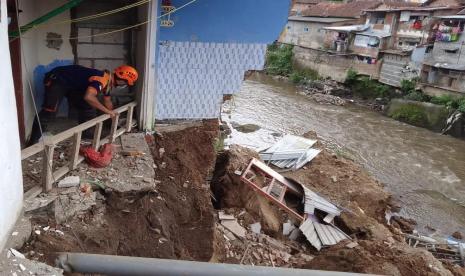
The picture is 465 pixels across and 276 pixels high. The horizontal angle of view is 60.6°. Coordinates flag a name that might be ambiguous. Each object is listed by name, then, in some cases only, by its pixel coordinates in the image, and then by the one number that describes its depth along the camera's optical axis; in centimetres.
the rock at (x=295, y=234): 776
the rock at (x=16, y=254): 360
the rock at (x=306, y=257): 674
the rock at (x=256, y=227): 718
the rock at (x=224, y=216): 706
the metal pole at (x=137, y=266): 363
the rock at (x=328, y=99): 2628
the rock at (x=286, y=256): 655
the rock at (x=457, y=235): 1045
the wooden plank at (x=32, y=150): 443
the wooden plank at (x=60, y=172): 516
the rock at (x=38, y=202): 455
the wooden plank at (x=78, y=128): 488
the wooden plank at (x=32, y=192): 466
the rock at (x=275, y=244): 686
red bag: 582
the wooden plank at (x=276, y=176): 871
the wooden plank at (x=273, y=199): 808
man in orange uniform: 657
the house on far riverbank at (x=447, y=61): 2248
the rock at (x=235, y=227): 679
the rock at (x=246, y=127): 1718
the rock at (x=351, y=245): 711
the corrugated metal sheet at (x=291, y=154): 1148
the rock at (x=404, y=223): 1034
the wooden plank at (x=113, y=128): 643
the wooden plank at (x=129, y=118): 702
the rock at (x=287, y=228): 779
